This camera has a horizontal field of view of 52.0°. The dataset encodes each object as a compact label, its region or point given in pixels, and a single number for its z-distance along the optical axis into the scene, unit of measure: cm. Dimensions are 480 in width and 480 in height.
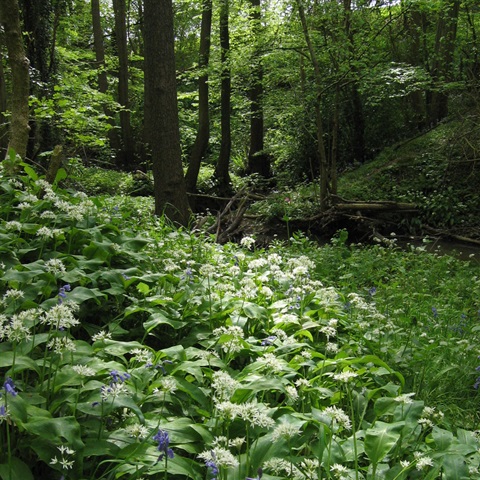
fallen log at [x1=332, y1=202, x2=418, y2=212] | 1022
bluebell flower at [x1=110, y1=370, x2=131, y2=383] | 171
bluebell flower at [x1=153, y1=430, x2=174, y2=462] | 152
